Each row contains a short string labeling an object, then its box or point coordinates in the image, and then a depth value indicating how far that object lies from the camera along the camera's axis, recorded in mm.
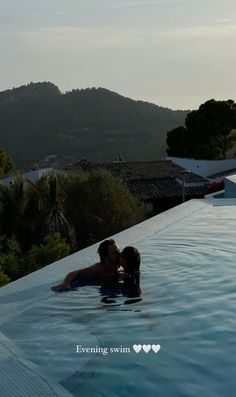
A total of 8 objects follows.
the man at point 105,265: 6180
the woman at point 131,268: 6258
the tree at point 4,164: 39650
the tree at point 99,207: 19266
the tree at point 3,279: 9125
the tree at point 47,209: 15852
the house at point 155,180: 30094
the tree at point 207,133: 40688
